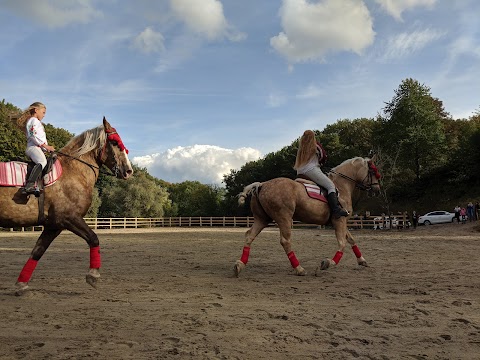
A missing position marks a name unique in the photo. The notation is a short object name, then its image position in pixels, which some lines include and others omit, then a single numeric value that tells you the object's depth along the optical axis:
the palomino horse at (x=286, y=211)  7.79
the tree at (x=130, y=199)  51.34
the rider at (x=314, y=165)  8.13
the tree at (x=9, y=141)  40.06
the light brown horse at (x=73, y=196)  5.76
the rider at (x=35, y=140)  5.75
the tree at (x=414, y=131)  43.78
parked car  33.88
